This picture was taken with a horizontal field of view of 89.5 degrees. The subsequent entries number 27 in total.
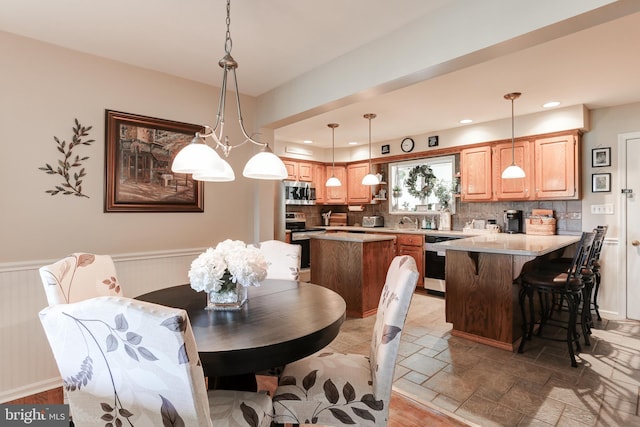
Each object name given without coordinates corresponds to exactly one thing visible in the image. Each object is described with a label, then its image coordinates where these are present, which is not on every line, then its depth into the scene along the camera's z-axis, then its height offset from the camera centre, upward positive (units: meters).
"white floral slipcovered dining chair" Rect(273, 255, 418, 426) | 1.30 -0.75
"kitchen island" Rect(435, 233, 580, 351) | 2.81 -0.67
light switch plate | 3.76 +0.07
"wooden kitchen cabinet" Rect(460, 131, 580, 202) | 3.87 +0.59
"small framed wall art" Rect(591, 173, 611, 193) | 3.77 +0.38
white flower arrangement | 1.46 -0.26
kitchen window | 5.27 +0.49
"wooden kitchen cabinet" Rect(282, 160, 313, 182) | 5.84 +0.78
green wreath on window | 5.50 +0.57
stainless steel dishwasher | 4.61 -0.75
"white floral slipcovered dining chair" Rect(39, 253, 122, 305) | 1.49 -0.36
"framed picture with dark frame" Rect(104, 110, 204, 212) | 2.65 +0.38
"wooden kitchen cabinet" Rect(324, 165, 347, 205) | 6.40 +0.43
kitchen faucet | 5.67 -0.14
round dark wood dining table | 1.11 -0.47
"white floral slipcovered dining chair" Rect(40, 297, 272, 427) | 0.76 -0.38
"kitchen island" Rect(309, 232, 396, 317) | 3.70 -0.64
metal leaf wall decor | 2.42 +0.34
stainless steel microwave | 5.61 +0.35
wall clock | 5.45 +1.17
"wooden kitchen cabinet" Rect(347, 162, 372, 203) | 6.11 +0.54
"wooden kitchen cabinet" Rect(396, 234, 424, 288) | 4.86 -0.52
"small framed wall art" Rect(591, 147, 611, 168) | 3.79 +0.68
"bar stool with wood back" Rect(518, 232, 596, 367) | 2.60 -0.59
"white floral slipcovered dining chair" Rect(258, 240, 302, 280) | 2.46 -0.37
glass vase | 1.54 -0.41
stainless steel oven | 5.31 -0.32
